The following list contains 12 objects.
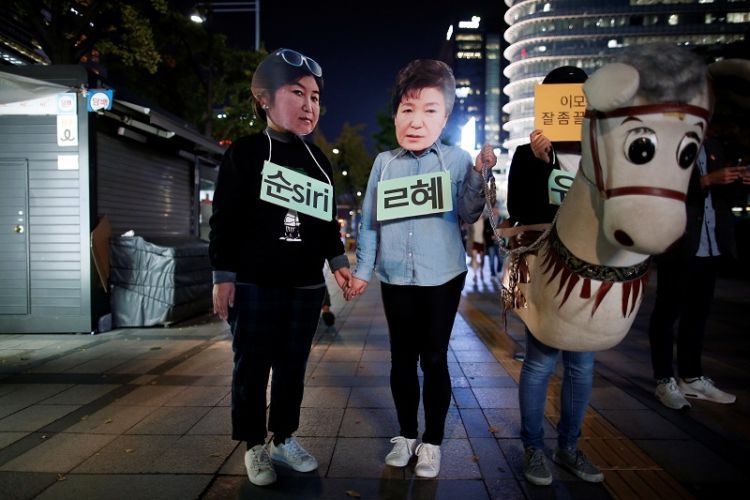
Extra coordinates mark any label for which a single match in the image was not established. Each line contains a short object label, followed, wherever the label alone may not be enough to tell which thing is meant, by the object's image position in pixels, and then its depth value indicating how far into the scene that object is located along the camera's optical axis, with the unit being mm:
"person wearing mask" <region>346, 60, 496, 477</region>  2424
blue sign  5906
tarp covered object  6660
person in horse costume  1475
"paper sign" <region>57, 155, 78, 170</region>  6164
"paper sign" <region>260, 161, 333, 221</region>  2381
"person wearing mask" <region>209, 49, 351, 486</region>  2402
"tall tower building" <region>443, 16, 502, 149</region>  114375
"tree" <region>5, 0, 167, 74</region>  10398
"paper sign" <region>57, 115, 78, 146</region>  6098
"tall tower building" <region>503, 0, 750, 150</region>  70312
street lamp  20839
